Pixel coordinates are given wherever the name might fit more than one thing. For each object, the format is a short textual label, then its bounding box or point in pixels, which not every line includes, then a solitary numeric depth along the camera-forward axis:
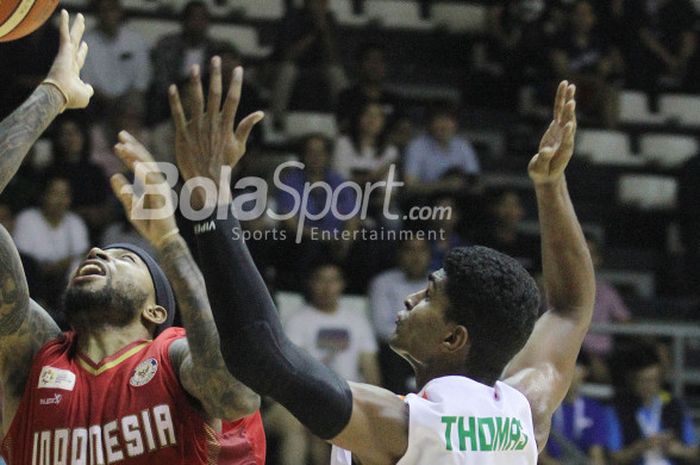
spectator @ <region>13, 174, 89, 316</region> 16.70
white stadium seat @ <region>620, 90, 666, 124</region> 24.30
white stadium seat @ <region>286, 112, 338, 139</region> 20.72
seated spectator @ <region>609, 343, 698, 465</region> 17.06
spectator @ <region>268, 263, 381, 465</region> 16.48
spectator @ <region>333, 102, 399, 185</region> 19.37
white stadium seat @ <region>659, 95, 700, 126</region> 24.58
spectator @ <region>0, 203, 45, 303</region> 15.95
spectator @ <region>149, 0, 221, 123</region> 19.83
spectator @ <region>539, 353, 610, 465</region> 17.05
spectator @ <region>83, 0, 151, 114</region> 19.81
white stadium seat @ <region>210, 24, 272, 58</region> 22.48
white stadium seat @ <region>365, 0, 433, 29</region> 24.42
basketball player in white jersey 5.90
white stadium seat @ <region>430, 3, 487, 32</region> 24.86
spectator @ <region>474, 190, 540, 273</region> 19.19
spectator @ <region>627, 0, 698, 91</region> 24.94
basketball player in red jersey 7.48
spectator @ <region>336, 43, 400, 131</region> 20.30
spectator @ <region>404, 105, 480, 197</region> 19.77
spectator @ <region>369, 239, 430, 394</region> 17.20
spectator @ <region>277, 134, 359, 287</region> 17.52
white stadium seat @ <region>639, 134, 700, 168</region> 23.62
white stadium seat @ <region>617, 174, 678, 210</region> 22.80
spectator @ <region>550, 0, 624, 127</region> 23.66
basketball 8.45
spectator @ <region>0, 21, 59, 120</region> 19.64
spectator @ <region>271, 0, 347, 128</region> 21.20
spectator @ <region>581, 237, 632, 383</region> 18.53
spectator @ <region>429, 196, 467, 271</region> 18.05
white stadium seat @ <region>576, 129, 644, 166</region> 23.37
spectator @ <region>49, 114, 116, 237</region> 17.72
